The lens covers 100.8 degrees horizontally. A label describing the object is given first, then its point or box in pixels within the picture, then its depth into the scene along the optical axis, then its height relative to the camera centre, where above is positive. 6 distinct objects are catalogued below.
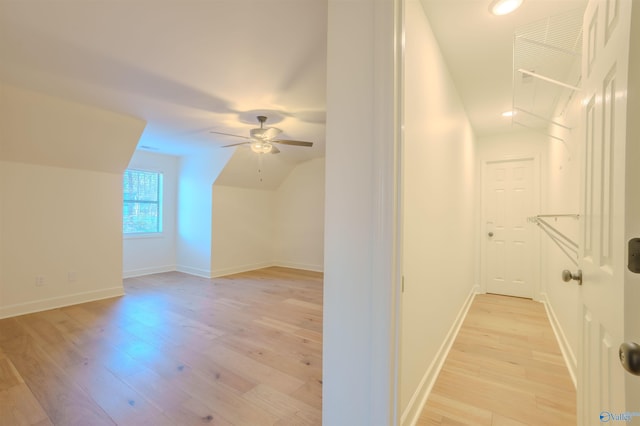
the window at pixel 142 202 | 5.06 +0.13
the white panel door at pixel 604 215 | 0.66 +0.00
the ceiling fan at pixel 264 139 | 3.30 +0.91
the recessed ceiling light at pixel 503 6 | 1.53 +1.22
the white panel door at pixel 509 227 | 3.87 -0.22
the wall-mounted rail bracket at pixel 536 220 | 1.88 -0.05
